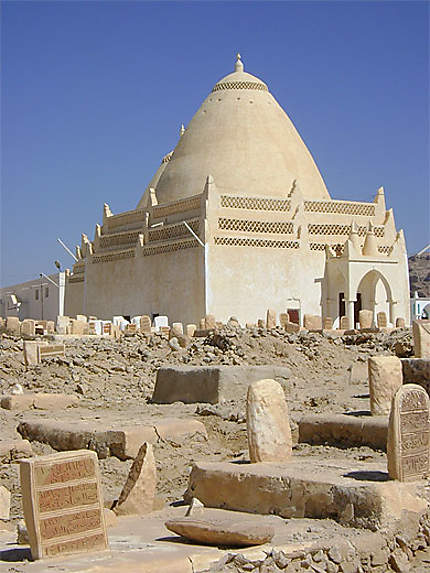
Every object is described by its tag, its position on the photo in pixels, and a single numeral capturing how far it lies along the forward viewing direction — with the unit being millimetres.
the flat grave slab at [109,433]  7105
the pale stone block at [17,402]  9602
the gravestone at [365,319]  19814
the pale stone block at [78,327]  23234
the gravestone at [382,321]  22641
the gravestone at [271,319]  20953
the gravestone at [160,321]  26078
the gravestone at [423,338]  10094
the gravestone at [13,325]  23919
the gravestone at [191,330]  19141
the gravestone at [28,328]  23003
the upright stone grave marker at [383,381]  7566
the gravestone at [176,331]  17156
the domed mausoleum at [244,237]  26469
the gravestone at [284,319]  21666
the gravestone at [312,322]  19962
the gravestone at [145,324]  21977
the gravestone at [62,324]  23219
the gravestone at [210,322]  20484
